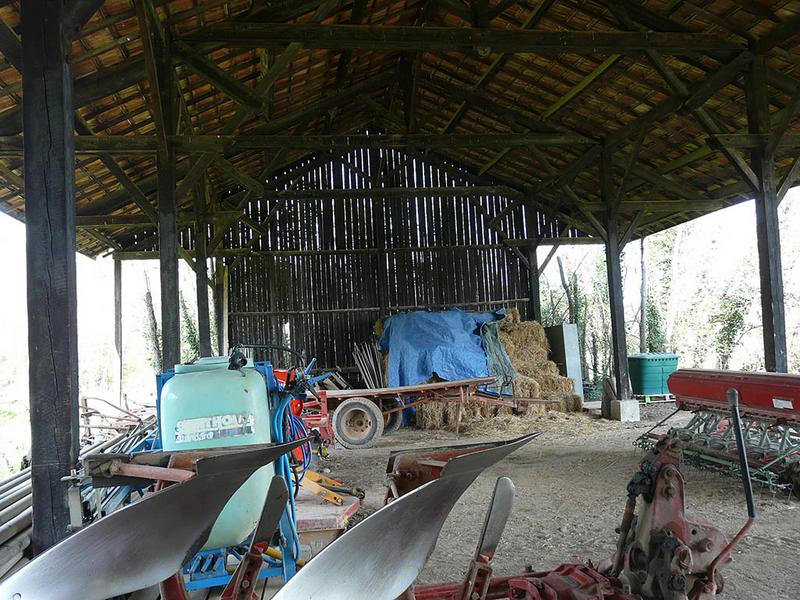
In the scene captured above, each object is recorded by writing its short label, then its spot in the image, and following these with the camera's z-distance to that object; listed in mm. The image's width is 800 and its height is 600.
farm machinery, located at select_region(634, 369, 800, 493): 5398
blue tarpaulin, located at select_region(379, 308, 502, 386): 11695
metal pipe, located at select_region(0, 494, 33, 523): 3743
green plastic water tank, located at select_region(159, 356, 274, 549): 3096
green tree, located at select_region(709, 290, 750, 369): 17062
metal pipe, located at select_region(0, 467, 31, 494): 4730
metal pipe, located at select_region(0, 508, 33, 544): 3457
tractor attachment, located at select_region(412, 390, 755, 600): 2484
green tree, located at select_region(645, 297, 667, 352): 16997
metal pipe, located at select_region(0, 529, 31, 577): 3221
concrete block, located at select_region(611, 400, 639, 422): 10781
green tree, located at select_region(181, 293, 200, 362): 15961
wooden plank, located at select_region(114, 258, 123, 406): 12562
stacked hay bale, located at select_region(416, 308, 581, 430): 11141
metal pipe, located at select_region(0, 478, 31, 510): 4164
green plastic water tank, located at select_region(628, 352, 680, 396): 13047
